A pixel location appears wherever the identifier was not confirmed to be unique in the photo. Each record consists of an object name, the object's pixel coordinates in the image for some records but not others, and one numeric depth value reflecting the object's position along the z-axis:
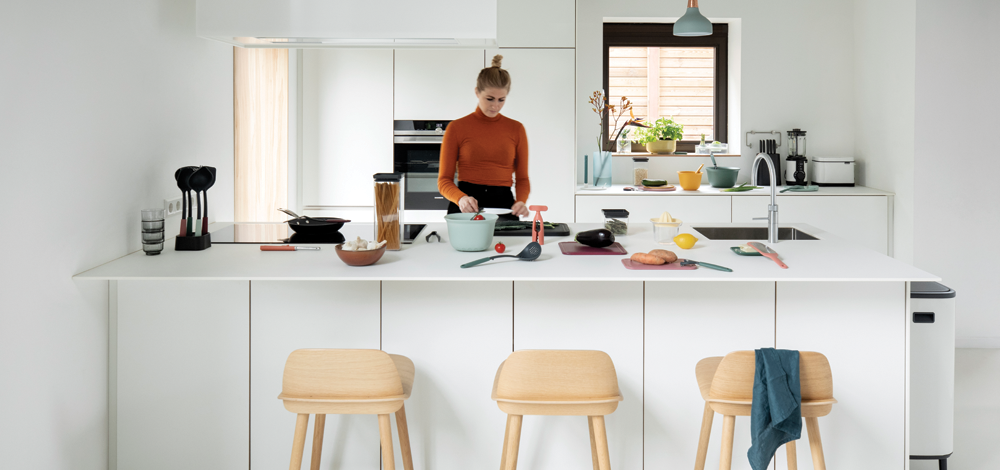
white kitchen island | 2.26
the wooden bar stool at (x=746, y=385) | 1.81
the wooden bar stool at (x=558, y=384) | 1.79
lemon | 2.43
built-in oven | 4.43
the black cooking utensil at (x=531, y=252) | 2.24
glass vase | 4.79
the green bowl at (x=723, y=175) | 4.69
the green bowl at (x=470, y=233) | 2.38
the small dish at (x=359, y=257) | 2.13
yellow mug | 4.63
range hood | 2.60
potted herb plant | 5.12
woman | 3.24
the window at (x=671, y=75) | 5.14
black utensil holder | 2.50
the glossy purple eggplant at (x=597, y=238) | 2.44
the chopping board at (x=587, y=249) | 2.43
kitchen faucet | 2.55
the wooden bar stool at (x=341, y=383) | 1.80
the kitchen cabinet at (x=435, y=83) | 4.38
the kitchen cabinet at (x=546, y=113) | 4.31
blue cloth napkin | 1.76
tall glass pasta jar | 2.44
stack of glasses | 2.38
